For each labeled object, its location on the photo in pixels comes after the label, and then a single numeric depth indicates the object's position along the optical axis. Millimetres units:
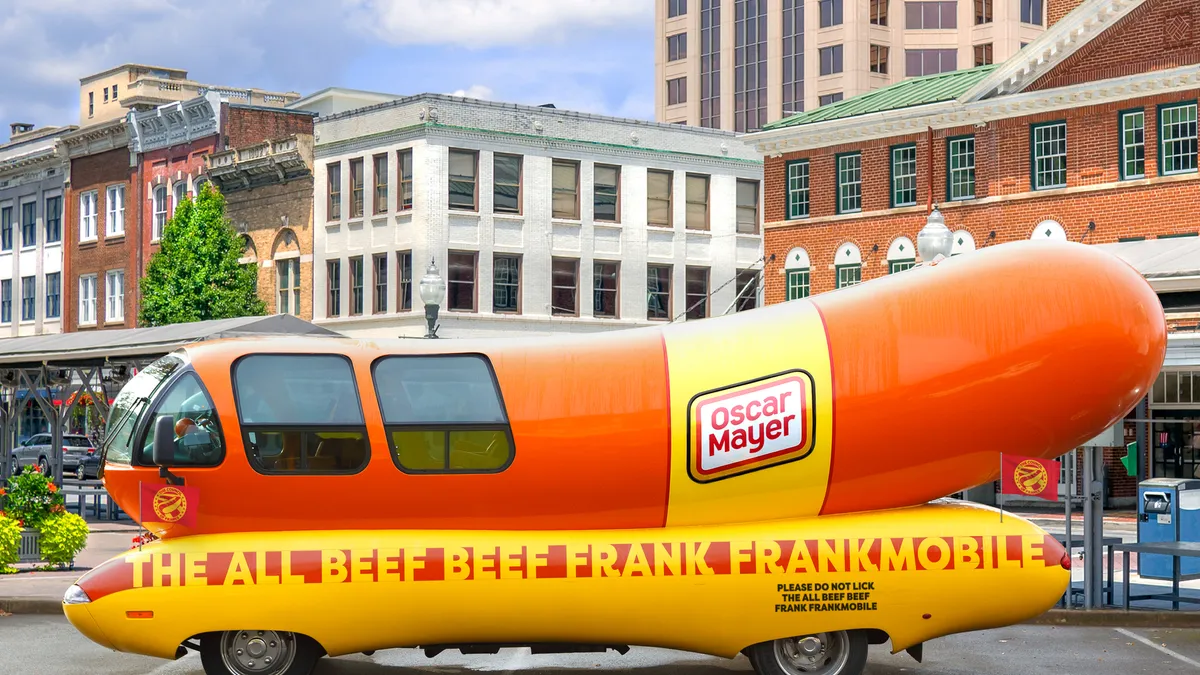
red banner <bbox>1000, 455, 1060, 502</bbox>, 10555
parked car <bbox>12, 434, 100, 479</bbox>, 45497
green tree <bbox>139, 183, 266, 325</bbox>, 51062
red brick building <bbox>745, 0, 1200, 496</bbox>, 32625
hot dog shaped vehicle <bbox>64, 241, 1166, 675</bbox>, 10320
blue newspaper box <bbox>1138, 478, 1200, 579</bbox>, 16766
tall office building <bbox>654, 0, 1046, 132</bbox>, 90938
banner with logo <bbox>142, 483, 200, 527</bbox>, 10172
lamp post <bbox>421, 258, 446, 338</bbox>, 24562
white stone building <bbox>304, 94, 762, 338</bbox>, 46000
